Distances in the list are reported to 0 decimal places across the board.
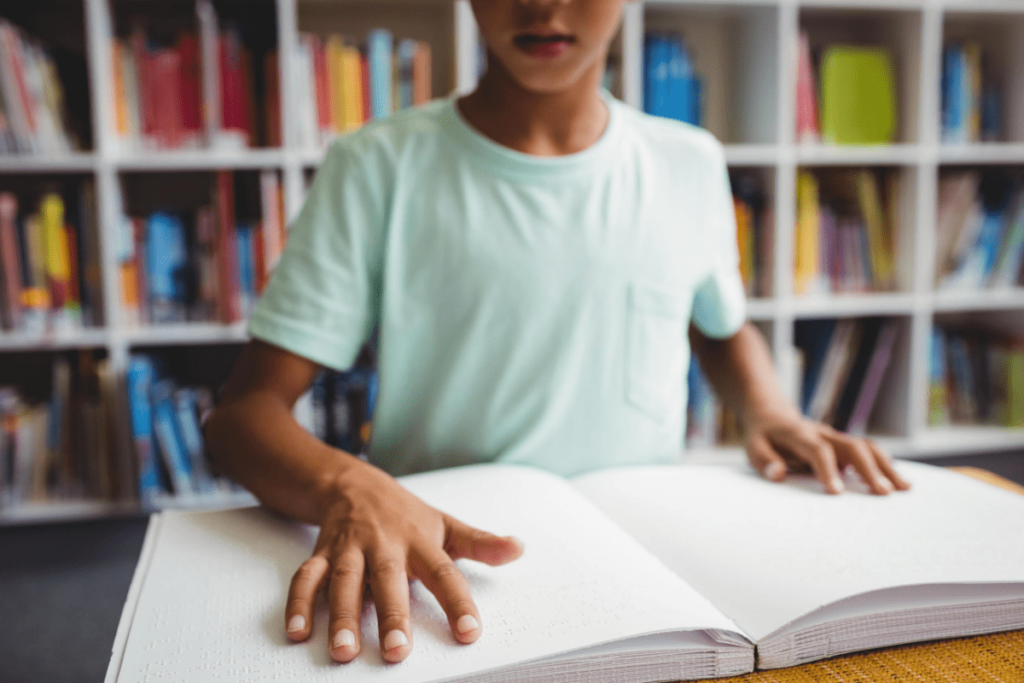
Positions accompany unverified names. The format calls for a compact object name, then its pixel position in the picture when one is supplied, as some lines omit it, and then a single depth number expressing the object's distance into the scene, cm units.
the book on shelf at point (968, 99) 238
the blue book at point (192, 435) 206
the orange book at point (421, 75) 209
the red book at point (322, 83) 204
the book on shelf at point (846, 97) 228
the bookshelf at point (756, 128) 202
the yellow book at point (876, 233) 235
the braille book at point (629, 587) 42
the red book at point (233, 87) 201
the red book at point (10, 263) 198
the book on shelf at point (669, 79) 219
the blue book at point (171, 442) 205
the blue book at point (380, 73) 206
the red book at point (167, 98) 198
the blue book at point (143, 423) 202
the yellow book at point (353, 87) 205
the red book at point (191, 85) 199
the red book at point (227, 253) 206
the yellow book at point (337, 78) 205
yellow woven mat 44
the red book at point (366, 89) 207
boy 77
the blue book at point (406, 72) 208
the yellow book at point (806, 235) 230
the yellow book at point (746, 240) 227
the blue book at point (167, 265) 205
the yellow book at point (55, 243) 200
